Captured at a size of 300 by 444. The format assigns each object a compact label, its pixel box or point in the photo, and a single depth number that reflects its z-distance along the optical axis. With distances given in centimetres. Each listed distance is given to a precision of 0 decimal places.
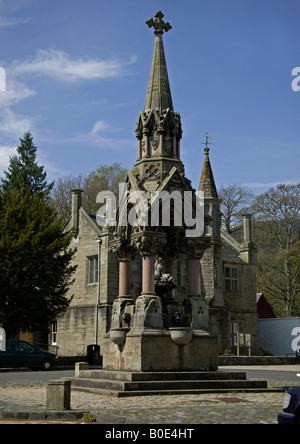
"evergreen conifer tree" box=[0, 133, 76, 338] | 2508
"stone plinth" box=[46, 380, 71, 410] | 855
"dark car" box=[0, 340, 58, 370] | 2384
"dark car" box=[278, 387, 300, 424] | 606
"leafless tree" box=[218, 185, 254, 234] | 4716
